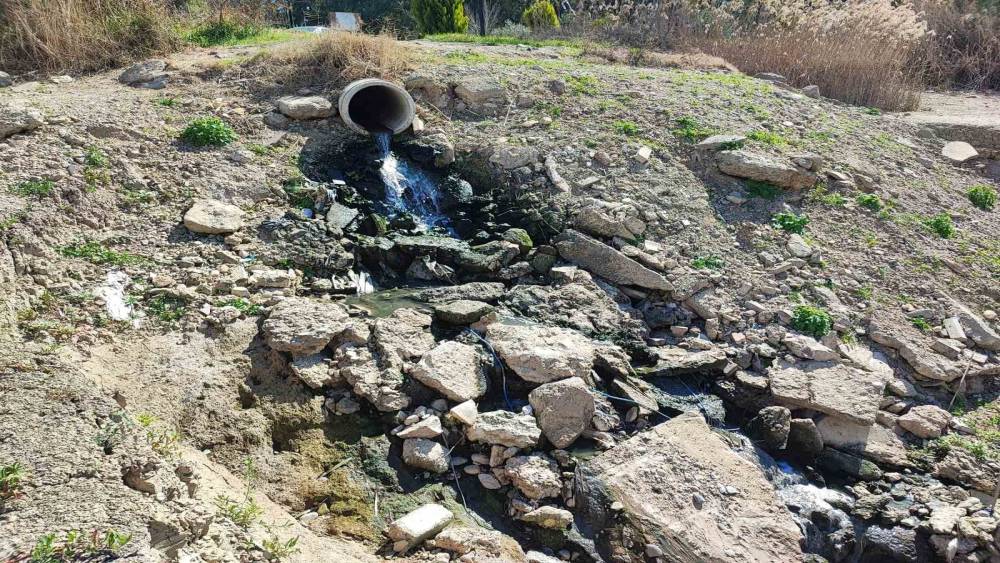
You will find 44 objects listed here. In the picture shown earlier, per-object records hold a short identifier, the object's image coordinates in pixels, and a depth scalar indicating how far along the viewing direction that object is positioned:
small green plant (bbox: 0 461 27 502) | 3.08
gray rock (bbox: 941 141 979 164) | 8.63
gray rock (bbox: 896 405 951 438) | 5.21
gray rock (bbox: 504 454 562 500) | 4.27
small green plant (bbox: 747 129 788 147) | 7.88
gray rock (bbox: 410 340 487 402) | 4.70
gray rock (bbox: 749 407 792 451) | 5.04
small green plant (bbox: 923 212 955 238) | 7.15
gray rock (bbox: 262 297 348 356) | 4.79
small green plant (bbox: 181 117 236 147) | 6.83
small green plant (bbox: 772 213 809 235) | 6.89
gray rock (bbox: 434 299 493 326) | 5.35
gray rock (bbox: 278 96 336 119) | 7.61
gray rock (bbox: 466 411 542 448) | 4.47
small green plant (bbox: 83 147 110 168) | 6.02
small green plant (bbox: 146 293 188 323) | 4.92
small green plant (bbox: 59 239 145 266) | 5.24
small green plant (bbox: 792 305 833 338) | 5.82
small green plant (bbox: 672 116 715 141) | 7.86
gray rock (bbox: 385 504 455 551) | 3.80
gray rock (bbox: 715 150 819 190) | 7.25
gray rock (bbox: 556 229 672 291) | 6.13
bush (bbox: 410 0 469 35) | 14.82
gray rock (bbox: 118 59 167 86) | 8.14
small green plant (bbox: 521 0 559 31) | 15.32
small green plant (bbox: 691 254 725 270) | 6.35
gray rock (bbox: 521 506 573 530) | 4.13
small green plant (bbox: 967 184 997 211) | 7.78
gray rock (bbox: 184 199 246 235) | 5.80
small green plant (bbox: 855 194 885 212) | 7.30
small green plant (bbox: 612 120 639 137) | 7.92
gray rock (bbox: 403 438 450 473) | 4.32
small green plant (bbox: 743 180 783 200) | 7.24
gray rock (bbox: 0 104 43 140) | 5.90
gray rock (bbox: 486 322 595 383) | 4.95
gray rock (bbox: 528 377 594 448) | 4.62
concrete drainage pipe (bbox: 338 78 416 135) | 7.34
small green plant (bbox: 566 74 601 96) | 8.70
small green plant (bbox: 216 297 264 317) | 5.12
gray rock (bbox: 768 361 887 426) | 5.15
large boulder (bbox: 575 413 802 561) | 4.07
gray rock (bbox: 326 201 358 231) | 6.46
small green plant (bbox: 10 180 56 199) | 5.41
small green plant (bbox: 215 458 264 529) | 3.44
